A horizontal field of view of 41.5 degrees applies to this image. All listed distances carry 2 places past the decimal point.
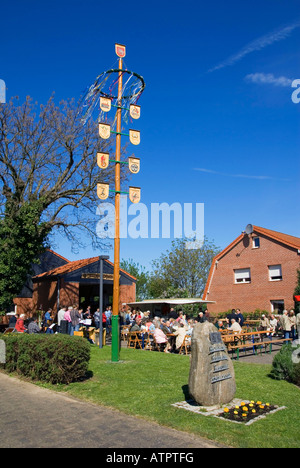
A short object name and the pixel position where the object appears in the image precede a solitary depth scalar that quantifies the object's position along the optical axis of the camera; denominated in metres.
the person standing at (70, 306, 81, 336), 16.62
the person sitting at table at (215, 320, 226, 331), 18.97
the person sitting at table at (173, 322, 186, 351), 14.20
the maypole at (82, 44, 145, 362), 11.44
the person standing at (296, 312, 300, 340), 14.90
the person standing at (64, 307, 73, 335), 17.11
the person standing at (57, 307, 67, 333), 17.87
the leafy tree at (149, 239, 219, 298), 46.31
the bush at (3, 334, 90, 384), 8.63
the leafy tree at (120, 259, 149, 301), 63.00
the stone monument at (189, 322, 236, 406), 6.60
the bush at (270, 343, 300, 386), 8.80
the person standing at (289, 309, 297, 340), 16.65
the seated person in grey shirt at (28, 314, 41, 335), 13.41
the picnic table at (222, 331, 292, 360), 13.06
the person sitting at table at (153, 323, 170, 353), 14.74
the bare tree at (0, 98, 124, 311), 18.44
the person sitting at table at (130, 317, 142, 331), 16.11
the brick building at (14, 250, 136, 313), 24.38
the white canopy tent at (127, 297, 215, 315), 22.75
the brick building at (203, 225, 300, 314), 28.92
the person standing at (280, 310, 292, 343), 16.33
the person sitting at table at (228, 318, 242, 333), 15.16
